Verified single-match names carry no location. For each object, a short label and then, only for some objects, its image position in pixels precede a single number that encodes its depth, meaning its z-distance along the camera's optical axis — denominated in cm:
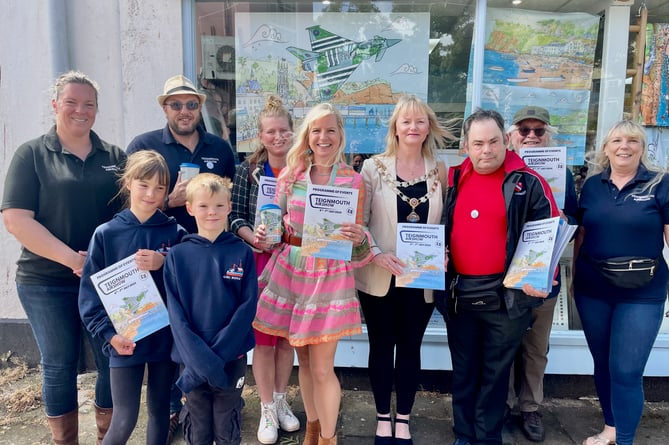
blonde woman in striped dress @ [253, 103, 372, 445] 250
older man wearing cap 293
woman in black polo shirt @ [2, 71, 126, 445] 243
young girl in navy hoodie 224
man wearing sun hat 288
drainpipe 366
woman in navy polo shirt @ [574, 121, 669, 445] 260
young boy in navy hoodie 215
